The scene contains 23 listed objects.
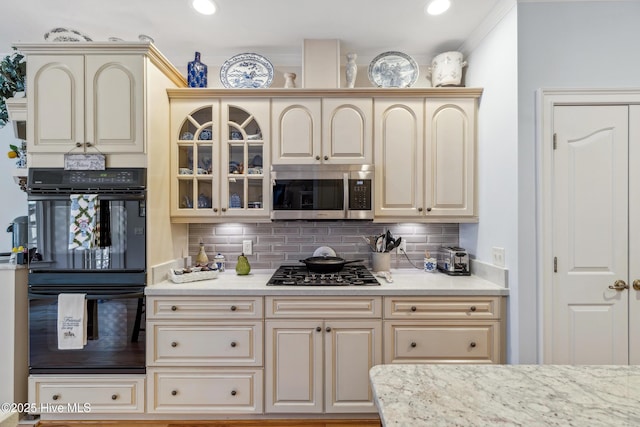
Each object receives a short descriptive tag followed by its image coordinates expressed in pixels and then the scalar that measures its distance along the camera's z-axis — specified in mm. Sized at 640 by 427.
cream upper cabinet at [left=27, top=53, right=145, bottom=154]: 2098
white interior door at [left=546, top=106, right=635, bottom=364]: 1932
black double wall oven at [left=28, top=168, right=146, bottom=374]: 2066
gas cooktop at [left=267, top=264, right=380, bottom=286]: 2213
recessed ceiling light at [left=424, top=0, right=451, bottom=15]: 2080
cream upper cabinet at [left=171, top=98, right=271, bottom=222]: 2459
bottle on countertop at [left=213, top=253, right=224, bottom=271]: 2666
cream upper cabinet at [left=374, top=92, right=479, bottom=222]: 2457
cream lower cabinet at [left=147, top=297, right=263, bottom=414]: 2096
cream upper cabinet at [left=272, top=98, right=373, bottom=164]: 2459
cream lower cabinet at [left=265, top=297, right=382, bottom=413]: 2096
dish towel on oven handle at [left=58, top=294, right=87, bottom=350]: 2043
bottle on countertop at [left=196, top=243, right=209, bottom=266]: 2641
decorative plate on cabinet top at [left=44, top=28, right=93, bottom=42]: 2207
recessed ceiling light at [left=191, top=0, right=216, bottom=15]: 2078
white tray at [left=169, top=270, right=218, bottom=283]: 2232
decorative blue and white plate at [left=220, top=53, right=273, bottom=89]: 2605
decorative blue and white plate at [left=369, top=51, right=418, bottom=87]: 2594
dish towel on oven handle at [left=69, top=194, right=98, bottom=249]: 2023
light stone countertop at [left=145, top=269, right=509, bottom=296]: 2090
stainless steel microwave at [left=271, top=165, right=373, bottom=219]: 2424
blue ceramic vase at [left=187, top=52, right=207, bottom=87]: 2537
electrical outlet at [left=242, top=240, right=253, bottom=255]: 2742
